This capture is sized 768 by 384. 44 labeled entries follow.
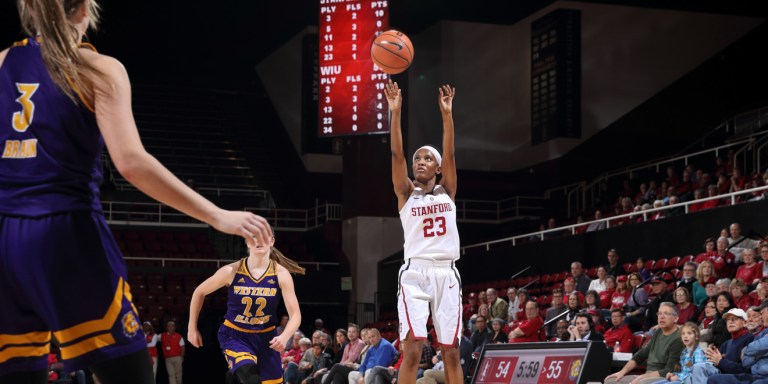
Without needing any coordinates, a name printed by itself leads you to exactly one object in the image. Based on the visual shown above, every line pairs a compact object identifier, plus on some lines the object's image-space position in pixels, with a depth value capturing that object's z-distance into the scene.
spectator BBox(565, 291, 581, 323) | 13.49
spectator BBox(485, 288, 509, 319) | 15.34
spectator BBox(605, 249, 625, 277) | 15.30
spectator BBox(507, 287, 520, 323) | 15.66
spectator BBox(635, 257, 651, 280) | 14.50
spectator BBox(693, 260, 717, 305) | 12.05
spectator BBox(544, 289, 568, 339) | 14.14
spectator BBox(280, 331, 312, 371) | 17.03
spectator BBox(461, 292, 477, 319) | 17.52
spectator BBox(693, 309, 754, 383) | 9.05
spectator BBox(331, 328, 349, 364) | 16.31
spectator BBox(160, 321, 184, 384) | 20.56
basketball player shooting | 7.19
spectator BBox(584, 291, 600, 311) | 12.96
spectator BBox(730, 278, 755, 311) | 10.76
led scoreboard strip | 8.41
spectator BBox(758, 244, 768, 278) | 11.71
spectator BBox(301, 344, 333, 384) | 15.83
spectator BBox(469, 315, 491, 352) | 14.20
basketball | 10.42
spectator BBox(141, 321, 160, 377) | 19.72
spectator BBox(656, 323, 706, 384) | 9.58
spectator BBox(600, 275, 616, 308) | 14.05
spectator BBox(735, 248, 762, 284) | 11.82
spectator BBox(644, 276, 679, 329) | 12.25
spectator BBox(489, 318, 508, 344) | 13.63
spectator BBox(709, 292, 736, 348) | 9.88
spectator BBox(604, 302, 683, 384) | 9.98
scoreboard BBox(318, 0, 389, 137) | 18.55
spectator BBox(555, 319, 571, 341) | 12.65
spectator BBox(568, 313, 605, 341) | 11.76
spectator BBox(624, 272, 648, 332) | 12.67
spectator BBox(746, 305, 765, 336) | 9.46
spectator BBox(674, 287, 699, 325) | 11.46
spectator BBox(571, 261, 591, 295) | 15.27
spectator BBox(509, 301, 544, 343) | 13.54
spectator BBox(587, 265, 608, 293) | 14.61
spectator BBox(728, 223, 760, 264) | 12.92
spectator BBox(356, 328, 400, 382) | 14.03
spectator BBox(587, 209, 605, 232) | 17.86
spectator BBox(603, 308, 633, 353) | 11.88
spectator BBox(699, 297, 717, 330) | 10.14
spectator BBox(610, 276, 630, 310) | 13.53
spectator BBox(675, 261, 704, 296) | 12.41
